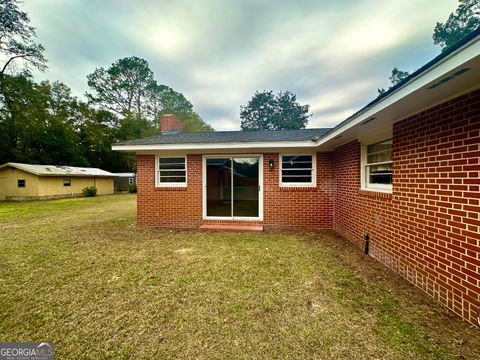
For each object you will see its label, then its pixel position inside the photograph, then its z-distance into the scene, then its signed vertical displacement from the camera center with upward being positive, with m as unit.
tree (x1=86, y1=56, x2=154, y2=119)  26.97 +13.48
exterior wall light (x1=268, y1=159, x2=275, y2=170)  6.18 +0.52
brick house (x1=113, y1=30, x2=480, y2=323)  2.13 +0.03
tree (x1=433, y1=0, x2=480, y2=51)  16.89 +14.28
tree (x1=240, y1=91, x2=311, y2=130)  35.56 +12.86
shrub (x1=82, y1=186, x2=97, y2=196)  18.11 -0.82
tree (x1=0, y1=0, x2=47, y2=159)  16.27 +11.85
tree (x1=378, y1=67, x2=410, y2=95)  25.20 +13.53
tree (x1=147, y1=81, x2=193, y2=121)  29.83 +12.61
